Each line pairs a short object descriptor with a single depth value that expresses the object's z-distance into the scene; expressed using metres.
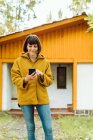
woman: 2.81
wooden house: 7.62
